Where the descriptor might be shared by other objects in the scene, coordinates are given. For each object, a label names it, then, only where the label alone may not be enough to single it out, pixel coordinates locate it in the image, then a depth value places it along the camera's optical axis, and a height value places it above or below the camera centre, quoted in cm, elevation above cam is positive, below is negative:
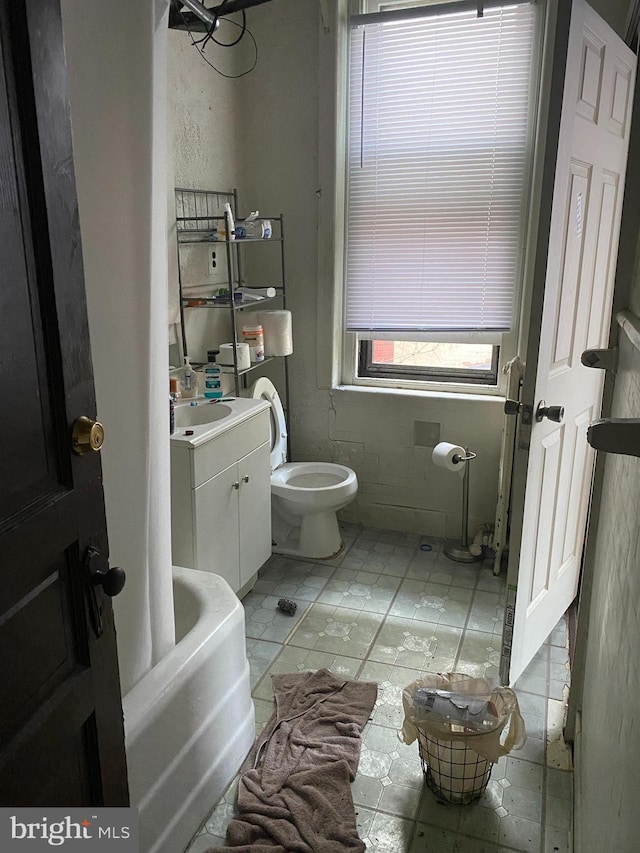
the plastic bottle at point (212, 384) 279 -51
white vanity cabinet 230 -88
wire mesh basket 172 -130
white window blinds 290 +46
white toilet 299 -104
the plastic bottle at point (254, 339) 305 -35
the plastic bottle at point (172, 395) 234 -51
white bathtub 153 -113
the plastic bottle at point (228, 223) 275 +16
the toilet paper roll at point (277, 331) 311 -32
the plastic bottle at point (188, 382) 274 -49
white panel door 180 -17
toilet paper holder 313 -135
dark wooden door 84 -25
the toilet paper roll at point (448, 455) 301 -85
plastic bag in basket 170 -117
